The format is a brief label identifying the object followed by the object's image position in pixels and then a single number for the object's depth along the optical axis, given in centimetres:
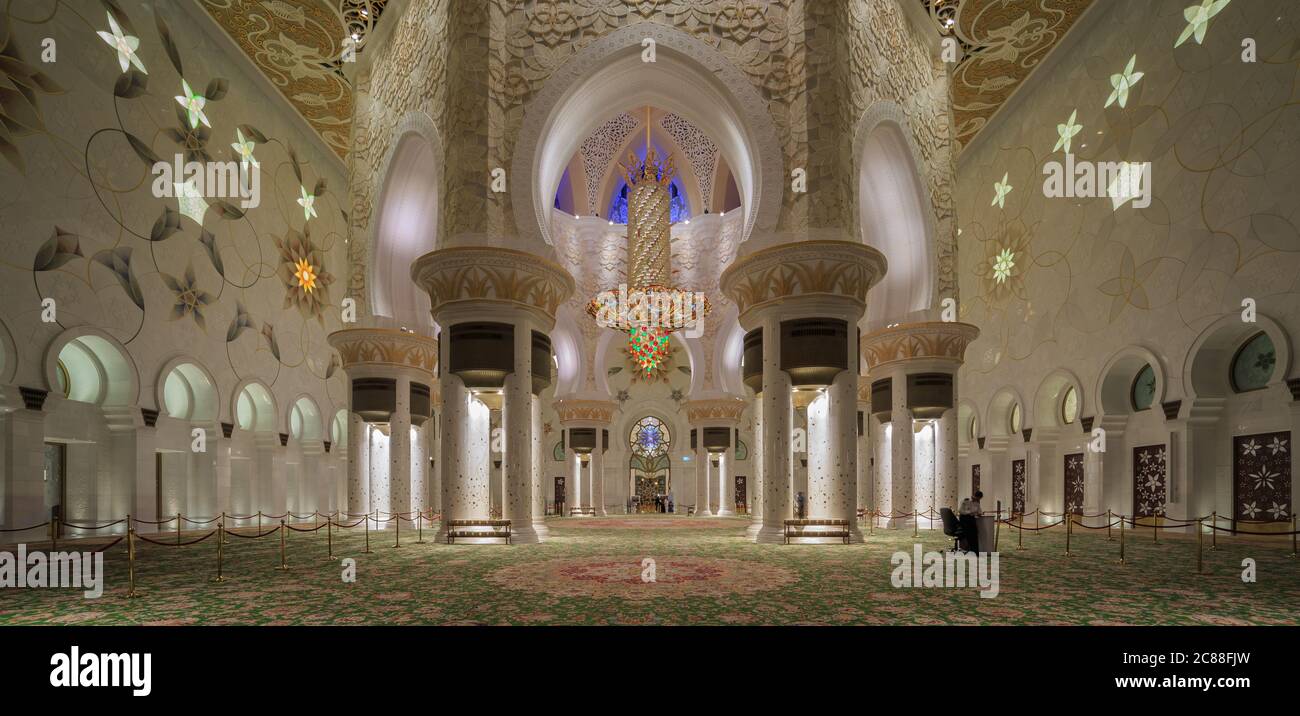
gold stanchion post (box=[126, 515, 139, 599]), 496
